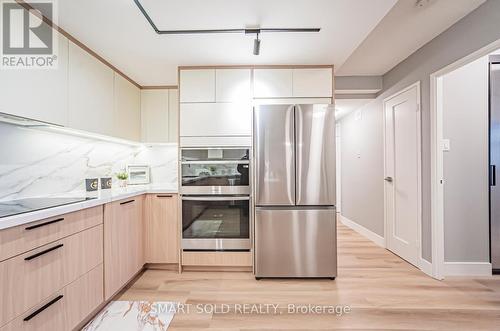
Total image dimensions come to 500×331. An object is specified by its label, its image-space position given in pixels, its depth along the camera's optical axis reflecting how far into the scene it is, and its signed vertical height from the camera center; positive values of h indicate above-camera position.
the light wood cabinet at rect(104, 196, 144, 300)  1.97 -0.71
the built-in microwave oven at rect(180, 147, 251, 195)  2.62 -0.04
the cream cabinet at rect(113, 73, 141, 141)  2.67 +0.72
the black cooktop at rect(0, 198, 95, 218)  1.31 -0.24
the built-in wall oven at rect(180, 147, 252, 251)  2.61 -0.34
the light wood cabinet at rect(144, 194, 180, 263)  2.67 -0.65
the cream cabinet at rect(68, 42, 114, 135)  2.00 +0.72
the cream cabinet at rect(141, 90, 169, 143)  3.20 +0.73
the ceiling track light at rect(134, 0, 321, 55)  1.95 +1.17
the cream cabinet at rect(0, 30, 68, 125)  1.49 +0.55
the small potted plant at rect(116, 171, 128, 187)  2.97 -0.13
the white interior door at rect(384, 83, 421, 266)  2.74 -0.09
